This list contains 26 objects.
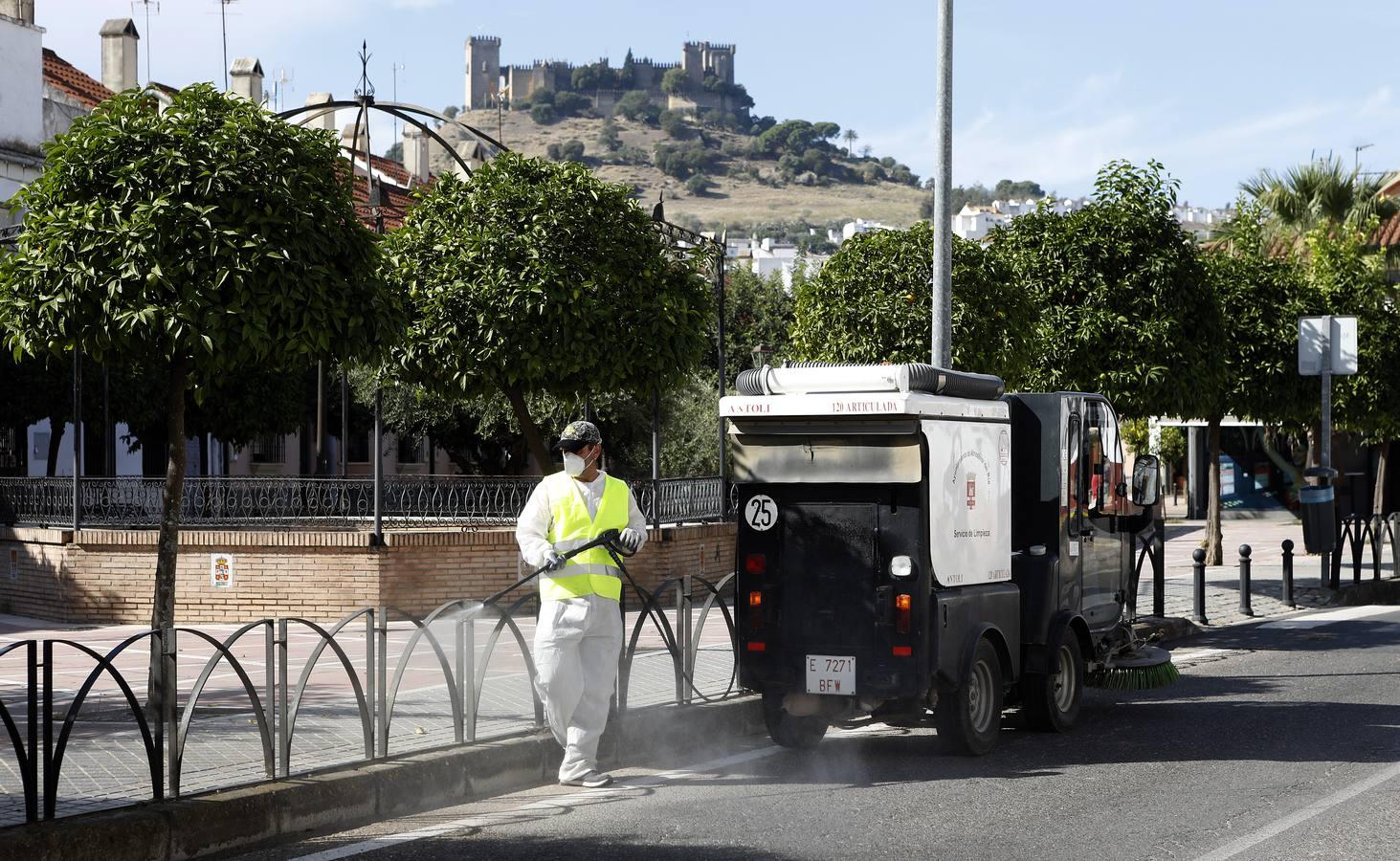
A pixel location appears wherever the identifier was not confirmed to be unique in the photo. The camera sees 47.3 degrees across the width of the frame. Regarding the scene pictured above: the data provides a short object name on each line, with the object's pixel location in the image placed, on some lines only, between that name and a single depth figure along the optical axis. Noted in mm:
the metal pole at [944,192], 12727
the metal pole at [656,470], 19250
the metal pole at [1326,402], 18969
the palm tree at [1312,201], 33031
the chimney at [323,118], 40719
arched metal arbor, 14383
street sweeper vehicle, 9000
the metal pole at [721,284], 19375
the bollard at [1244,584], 18500
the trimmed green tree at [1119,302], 17688
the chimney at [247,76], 40156
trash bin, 19938
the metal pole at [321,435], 21984
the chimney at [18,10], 30984
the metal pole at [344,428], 24706
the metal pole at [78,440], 18156
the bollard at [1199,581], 17422
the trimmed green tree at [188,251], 9352
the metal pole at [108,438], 21484
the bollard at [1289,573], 19828
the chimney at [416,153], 47156
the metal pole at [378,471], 17245
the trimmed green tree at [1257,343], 25156
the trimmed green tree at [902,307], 16156
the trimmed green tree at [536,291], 13867
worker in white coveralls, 8492
